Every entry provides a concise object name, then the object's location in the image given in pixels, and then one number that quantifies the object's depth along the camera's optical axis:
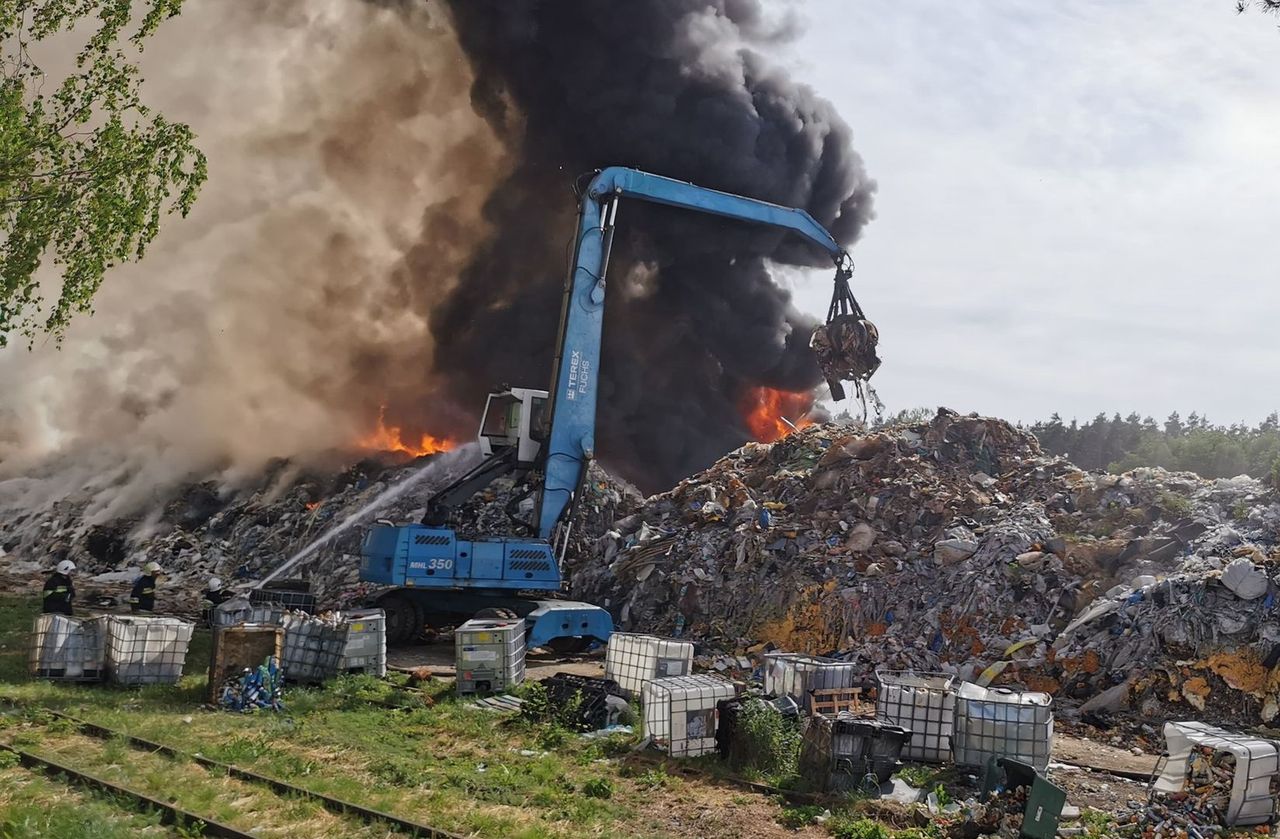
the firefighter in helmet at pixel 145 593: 16.69
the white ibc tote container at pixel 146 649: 11.65
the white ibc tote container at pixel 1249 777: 7.93
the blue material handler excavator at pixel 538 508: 15.62
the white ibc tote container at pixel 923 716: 9.85
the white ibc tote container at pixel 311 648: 12.28
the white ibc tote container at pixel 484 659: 12.11
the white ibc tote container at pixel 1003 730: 9.27
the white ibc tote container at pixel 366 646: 12.60
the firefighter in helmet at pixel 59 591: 14.21
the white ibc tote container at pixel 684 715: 9.58
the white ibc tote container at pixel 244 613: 13.44
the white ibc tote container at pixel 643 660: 11.85
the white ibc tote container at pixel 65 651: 11.66
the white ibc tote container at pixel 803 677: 10.98
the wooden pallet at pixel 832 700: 10.77
